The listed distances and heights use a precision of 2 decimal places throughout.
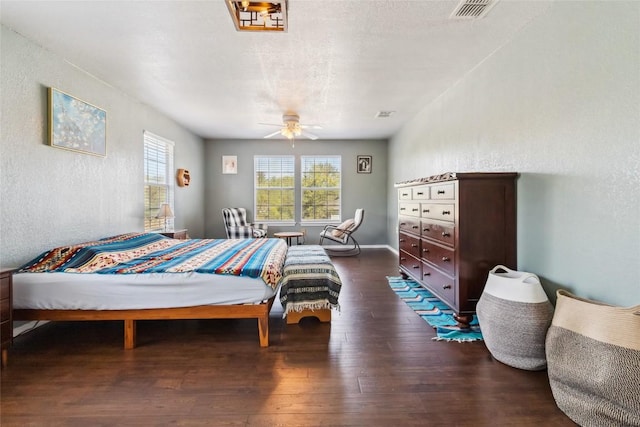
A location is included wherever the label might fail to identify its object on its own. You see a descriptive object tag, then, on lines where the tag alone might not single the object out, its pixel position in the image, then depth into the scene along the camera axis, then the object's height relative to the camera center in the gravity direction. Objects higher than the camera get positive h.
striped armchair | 6.11 -0.39
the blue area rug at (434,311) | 2.40 -0.98
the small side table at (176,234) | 4.36 -0.39
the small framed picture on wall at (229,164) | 6.84 +0.97
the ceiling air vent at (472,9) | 2.09 +1.40
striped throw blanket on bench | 2.56 -0.68
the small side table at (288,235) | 5.99 -0.53
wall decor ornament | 5.41 +0.54
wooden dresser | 2.48 -0.20
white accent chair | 6.09 -0.52
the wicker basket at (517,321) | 1.87 -0.71
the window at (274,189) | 6.93 +0.42
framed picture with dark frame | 6.97 +1.01
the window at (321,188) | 6.97 +0.44
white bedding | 2.20 -0.60
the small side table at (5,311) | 1.92 -0.65
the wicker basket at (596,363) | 1.32 -0.72
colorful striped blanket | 2.29 -0.44
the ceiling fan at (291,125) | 4.63 +1.25
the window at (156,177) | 4.48 +0.48
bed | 2.20 -0.61
